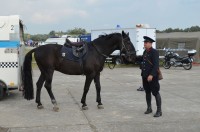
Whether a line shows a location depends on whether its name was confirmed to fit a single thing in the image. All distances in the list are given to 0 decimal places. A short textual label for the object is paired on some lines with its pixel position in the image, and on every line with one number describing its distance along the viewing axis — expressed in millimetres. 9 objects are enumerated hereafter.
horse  8305
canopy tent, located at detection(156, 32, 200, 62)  26438
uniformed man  7371
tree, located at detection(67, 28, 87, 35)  95362
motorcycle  21375
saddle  8344
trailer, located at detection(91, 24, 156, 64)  23922
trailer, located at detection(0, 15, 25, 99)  9367
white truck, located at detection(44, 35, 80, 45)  35700
